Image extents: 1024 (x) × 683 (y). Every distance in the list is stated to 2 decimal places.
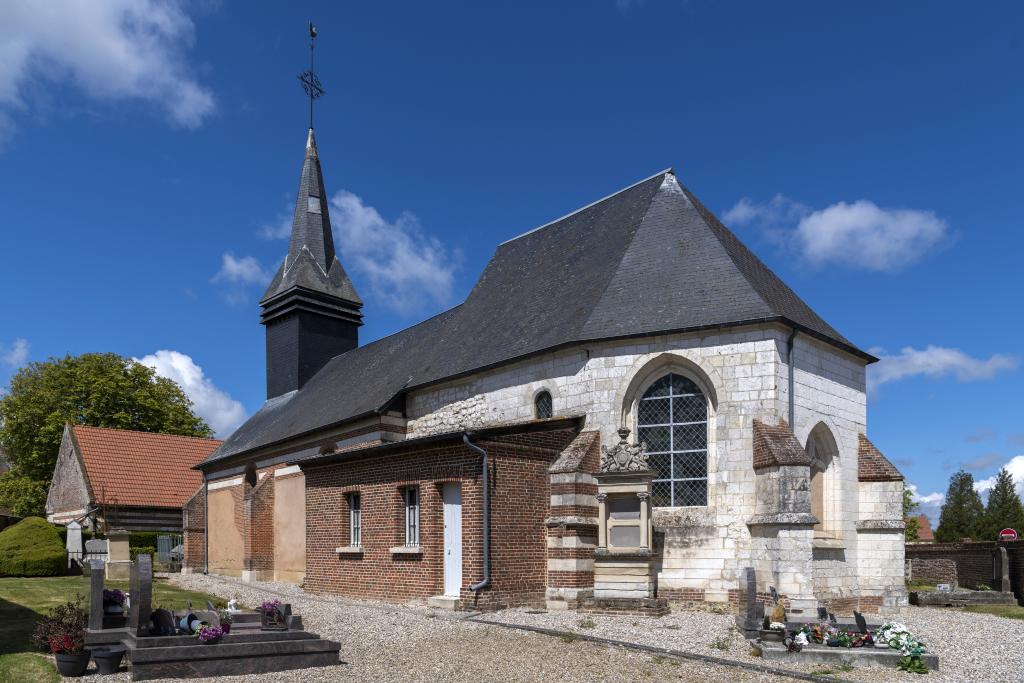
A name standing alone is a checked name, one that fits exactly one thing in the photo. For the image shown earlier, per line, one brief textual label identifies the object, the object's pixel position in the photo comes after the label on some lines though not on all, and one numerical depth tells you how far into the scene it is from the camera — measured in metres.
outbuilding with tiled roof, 30.47
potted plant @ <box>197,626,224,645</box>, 9.29
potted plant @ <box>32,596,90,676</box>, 9.04
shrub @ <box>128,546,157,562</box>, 26.75
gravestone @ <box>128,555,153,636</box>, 9.49
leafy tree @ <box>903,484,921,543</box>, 44.56
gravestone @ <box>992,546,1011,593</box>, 22.25
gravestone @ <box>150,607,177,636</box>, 9.62
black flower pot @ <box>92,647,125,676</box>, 9.15
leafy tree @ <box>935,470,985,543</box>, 44.12
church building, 14.52
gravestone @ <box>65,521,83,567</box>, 24.97
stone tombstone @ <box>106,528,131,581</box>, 22.44
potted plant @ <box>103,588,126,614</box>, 10.23
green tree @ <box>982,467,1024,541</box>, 42.25
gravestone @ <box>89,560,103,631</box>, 9.93
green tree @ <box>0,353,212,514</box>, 38.84
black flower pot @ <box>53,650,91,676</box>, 9.02
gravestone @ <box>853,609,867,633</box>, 10.58
